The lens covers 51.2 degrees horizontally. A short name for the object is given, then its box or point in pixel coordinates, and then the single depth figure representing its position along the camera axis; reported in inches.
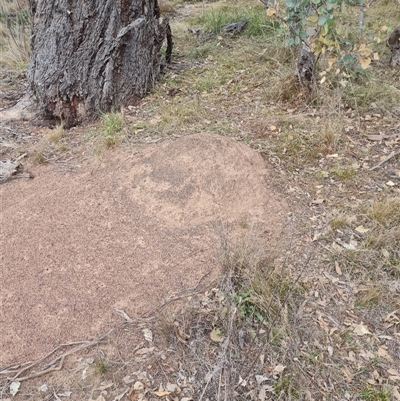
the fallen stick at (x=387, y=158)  108.3
